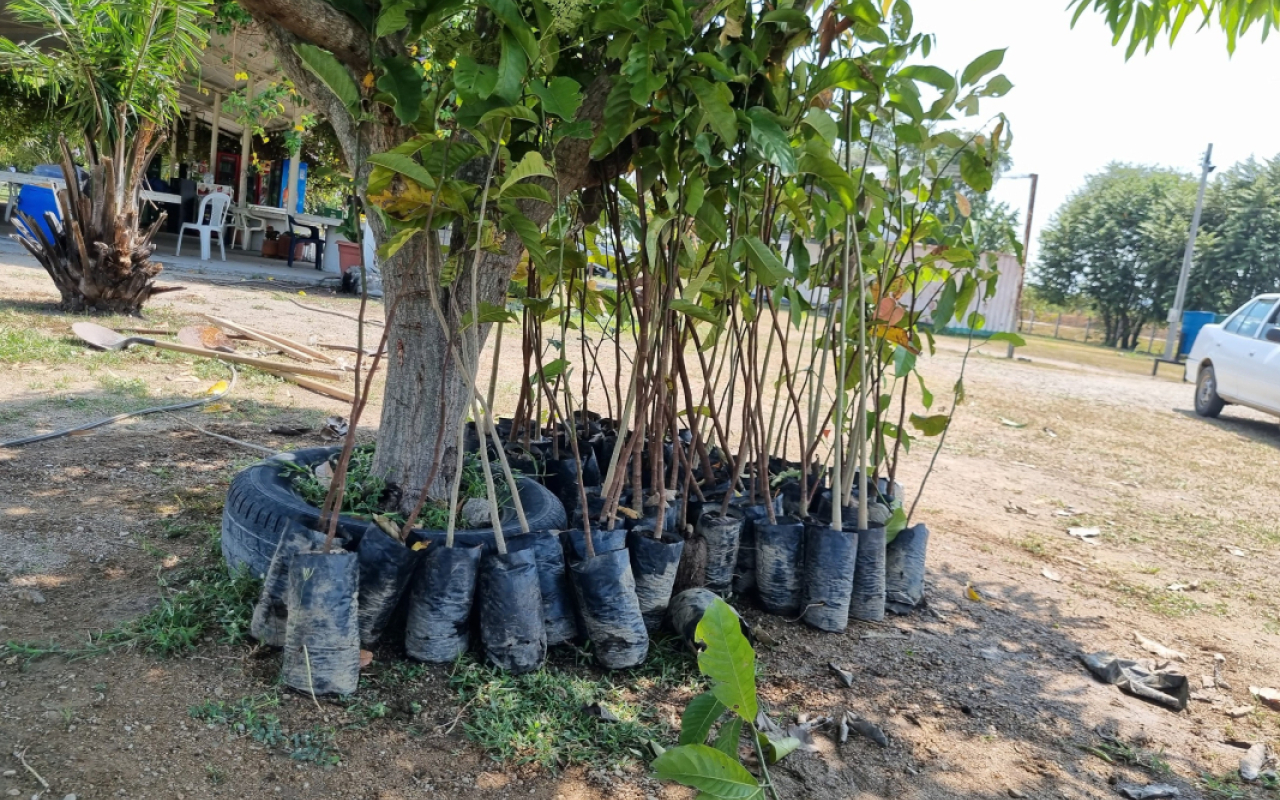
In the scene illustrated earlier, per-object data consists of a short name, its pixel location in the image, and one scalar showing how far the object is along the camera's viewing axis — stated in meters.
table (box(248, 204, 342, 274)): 13.16
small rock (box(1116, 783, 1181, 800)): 2.11
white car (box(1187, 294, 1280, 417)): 8.96
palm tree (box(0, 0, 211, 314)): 6.36
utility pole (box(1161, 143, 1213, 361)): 21.69
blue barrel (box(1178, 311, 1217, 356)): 19.61
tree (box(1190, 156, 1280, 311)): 29.30
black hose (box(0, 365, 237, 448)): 3.51
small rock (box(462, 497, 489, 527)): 2.52
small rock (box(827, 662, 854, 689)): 2.47
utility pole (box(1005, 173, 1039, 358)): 12.09
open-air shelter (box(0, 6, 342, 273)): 11.91
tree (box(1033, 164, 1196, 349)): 32.50
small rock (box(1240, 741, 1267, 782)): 2.26
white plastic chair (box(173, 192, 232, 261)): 12.31
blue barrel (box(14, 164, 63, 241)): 10.65
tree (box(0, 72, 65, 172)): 15.20
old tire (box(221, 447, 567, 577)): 2.23
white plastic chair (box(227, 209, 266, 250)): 14.39
